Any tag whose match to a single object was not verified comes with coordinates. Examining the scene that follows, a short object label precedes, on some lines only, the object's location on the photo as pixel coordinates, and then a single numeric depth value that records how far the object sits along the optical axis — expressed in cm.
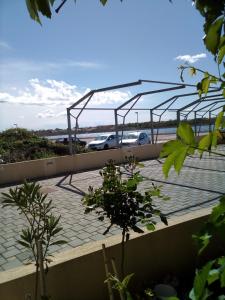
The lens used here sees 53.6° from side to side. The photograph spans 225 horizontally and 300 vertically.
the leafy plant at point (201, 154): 55
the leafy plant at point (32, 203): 148
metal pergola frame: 872
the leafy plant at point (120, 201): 160
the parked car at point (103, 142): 1848
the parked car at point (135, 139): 1825
